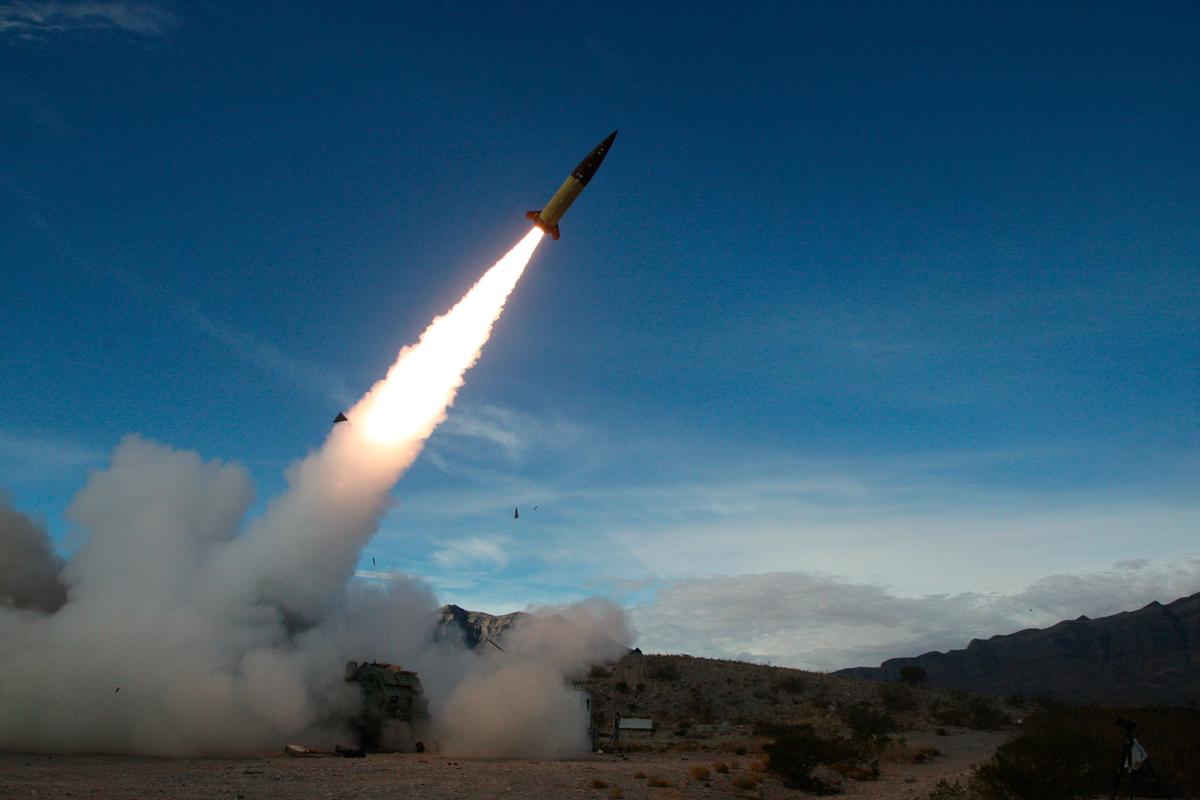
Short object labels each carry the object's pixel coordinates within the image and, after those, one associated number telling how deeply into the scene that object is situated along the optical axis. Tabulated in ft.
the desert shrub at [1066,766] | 51.60
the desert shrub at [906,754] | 86.17
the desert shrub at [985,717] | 138.51
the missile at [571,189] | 74.84
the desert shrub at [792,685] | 152.46
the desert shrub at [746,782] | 60.34
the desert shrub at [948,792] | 49.86
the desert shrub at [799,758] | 65.72
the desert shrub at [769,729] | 90.85
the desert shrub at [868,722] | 113.70
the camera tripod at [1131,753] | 44.16
